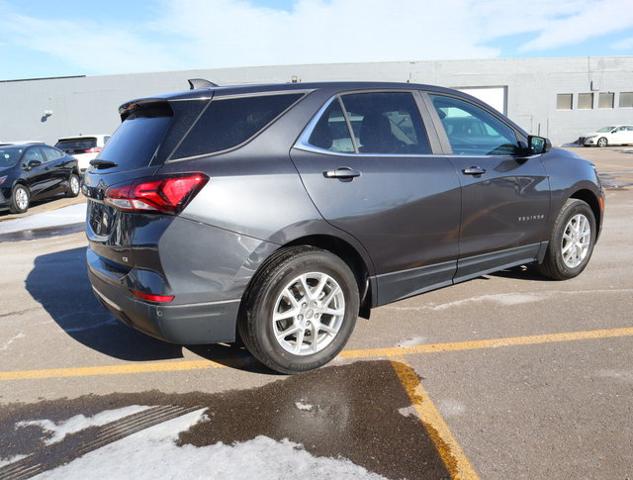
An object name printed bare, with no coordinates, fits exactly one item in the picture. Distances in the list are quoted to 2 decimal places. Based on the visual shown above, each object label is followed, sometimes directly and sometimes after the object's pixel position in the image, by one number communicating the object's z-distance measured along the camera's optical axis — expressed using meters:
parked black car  11.30
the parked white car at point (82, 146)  18.27
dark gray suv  2.85
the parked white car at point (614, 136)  34.38
